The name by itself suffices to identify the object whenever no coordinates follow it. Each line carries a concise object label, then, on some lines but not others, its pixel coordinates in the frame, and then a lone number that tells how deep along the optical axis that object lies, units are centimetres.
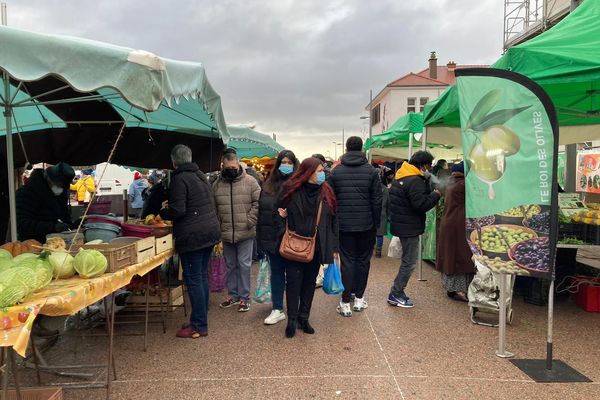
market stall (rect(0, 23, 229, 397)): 243
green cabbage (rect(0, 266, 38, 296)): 227
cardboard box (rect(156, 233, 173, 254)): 403
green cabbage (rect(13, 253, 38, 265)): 271
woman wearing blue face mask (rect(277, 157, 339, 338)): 434
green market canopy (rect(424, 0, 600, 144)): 372
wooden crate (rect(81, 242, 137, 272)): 314
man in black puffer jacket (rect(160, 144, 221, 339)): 418
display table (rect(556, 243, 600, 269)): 527
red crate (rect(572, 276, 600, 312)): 534
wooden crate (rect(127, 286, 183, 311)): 498
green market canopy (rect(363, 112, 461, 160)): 883
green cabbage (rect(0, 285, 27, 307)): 219
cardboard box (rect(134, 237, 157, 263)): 357
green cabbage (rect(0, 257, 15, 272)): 265
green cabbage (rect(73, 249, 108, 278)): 290
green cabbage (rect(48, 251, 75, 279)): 288
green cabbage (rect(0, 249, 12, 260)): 287
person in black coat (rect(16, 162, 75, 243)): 430
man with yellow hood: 522
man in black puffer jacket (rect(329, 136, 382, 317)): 498
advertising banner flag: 353
